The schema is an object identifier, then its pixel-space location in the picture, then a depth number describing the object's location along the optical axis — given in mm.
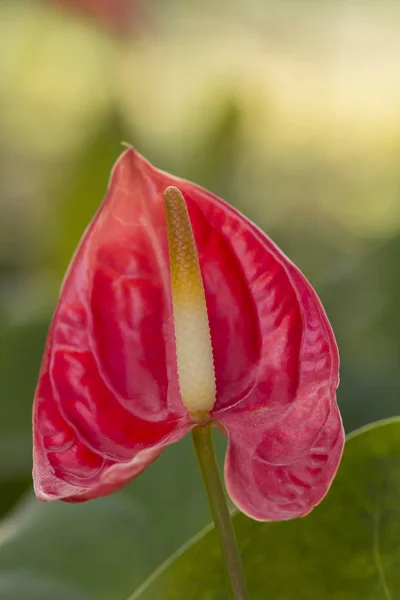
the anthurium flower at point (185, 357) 556
